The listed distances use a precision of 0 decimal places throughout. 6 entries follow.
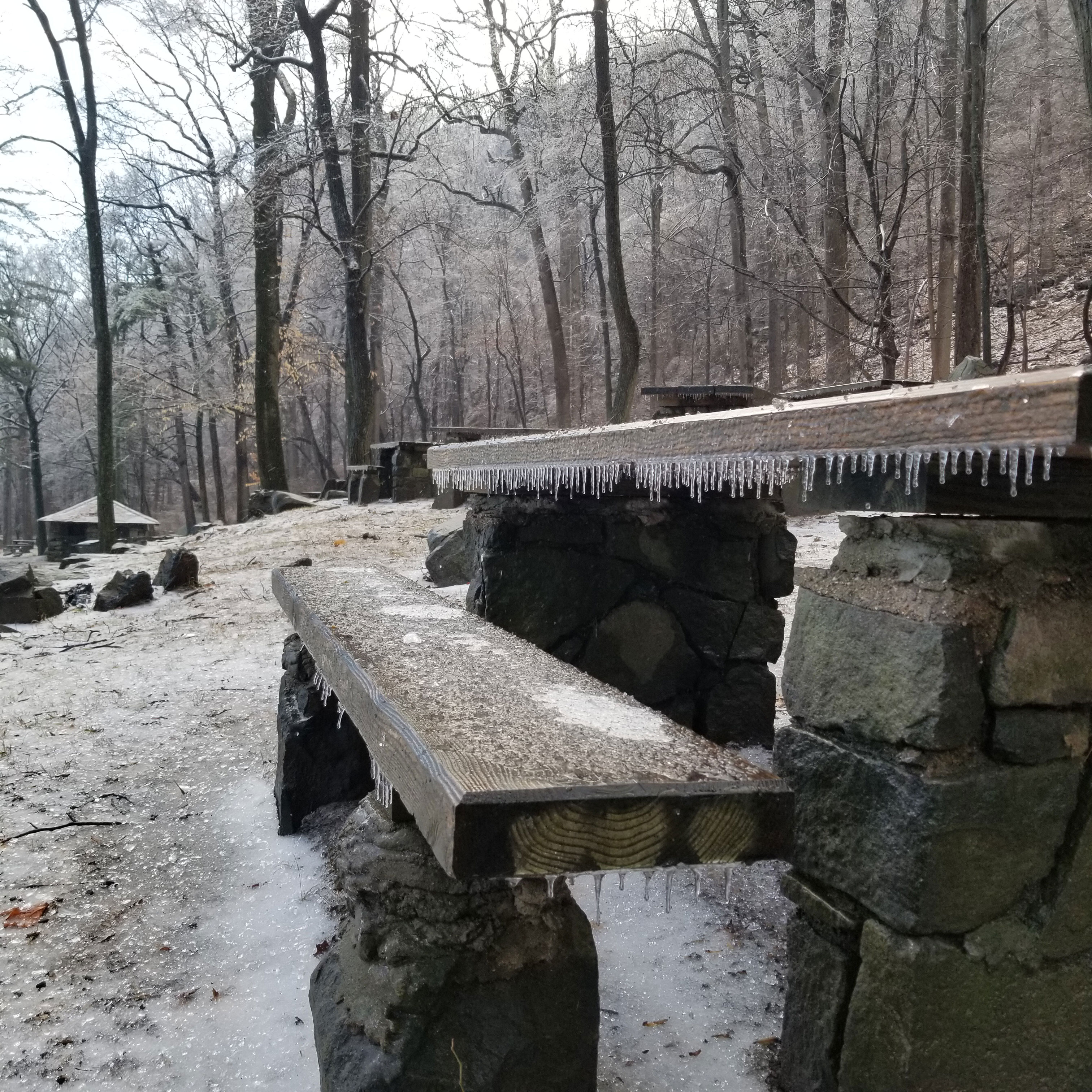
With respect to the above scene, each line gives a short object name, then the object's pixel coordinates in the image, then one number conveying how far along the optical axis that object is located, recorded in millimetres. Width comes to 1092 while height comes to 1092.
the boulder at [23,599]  6492
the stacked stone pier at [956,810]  1316
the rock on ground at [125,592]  6824
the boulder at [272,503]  12039
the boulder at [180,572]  7246
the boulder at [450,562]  5582
